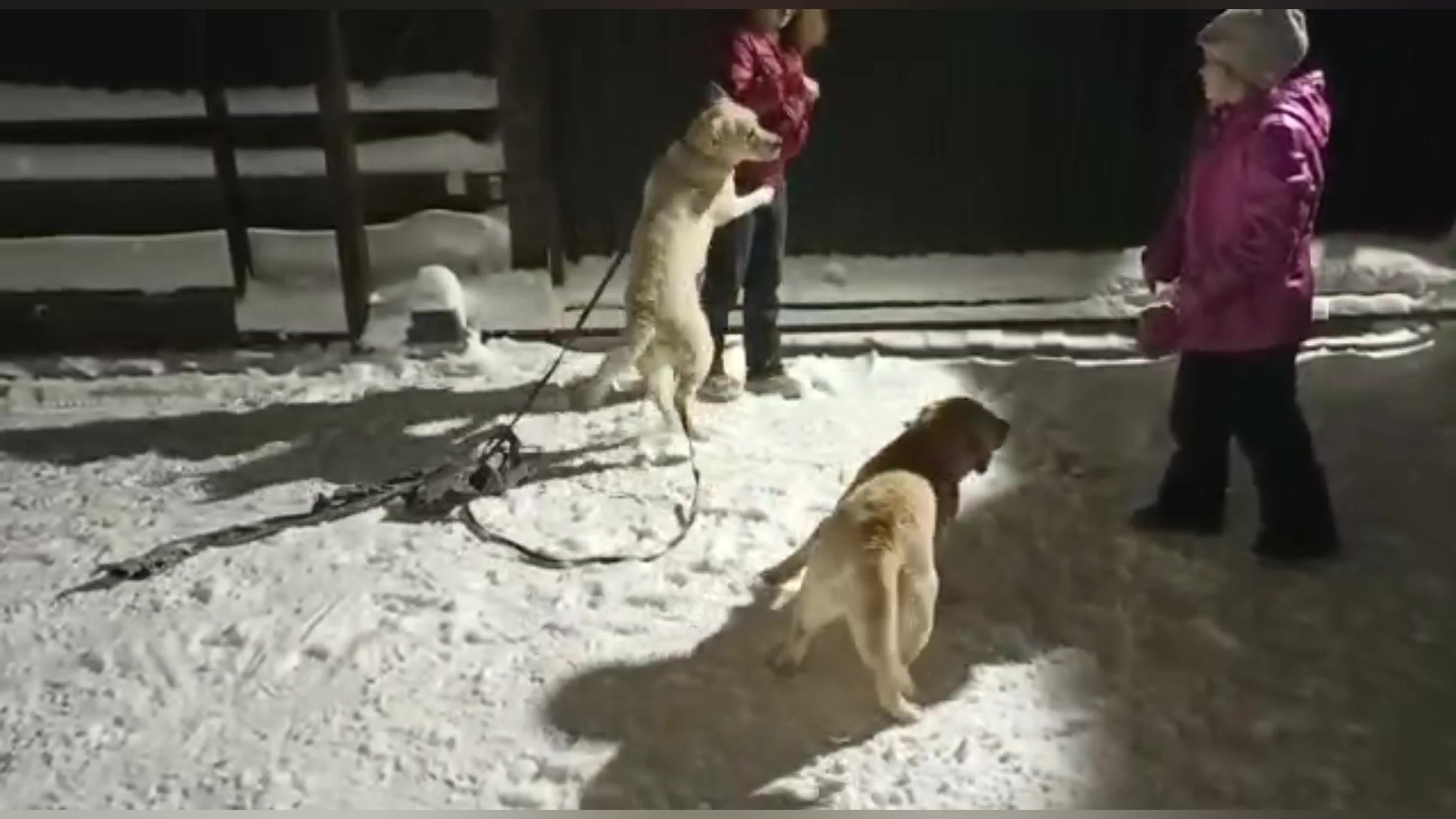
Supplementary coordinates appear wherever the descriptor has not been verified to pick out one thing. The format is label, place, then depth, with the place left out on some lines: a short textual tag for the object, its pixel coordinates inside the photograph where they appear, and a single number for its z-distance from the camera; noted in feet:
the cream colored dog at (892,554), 5.08
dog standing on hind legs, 6.89
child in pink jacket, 5.66
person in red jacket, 7.15
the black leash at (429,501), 6.43
